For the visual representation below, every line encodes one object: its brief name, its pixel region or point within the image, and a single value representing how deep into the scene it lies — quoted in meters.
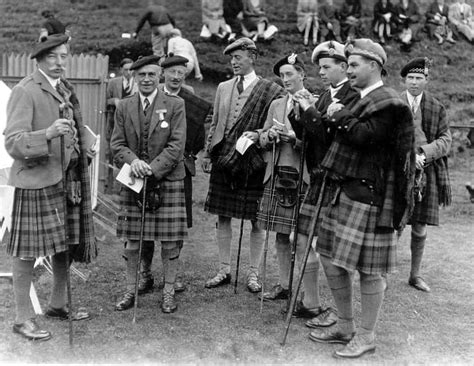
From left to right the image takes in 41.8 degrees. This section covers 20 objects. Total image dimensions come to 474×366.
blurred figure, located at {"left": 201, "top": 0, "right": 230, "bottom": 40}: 16.42
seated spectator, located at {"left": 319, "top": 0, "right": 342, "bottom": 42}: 17.06
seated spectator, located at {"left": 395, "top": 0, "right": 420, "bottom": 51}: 18.02
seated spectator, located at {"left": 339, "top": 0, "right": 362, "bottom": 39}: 17.42
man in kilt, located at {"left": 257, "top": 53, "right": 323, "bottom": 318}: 5.28
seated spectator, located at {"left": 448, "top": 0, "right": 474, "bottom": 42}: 19.55
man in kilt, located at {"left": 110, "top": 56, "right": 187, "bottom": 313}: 5.25
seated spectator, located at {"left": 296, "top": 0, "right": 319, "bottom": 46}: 16.97
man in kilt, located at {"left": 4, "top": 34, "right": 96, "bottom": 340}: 4.44
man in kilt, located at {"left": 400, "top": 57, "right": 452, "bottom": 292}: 5.86
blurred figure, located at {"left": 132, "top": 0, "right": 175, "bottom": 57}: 13.53
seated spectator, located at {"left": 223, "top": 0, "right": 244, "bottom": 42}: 16.48
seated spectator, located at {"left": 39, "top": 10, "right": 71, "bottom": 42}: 12.05
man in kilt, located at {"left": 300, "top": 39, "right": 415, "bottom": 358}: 4.18
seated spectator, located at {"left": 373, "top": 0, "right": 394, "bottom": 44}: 17.81
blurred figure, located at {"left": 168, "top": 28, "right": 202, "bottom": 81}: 11.54
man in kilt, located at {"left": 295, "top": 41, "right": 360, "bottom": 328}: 4.53
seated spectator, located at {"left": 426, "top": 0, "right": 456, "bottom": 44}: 19.02
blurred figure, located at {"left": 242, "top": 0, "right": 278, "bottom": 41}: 16.61
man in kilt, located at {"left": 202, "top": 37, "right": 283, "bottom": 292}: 5.79
